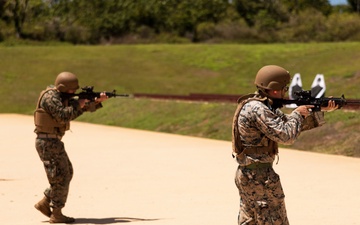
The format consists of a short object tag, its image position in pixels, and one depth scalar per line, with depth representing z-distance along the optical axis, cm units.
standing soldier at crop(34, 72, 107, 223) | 1070
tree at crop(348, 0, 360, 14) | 9712
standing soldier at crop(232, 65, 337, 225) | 716
